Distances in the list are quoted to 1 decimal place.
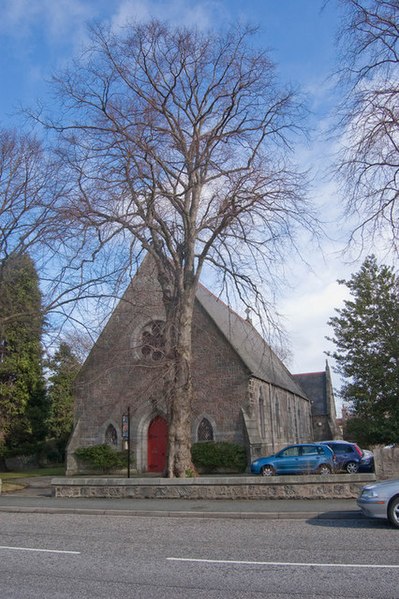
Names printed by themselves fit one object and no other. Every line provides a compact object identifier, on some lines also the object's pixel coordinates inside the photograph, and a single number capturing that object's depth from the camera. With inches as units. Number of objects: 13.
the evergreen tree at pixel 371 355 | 1102.4
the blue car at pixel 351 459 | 947.3
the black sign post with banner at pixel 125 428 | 1072.2
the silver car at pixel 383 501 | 401.4
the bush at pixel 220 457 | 983.6
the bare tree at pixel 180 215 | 737.0
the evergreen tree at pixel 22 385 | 1339.8
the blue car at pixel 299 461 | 890.7
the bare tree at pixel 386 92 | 483.2
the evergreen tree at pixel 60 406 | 1662.2
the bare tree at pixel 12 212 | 930.5
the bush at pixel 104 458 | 1077.1
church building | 991.1
